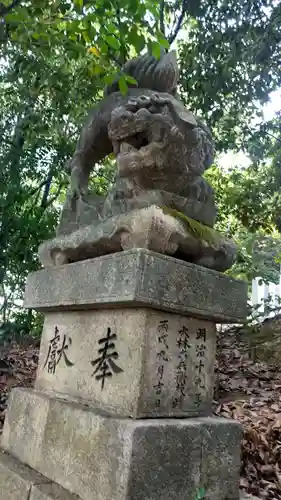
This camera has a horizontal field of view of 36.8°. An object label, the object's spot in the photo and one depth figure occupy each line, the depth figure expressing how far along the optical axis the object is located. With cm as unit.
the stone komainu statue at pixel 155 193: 195
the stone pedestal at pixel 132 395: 168
